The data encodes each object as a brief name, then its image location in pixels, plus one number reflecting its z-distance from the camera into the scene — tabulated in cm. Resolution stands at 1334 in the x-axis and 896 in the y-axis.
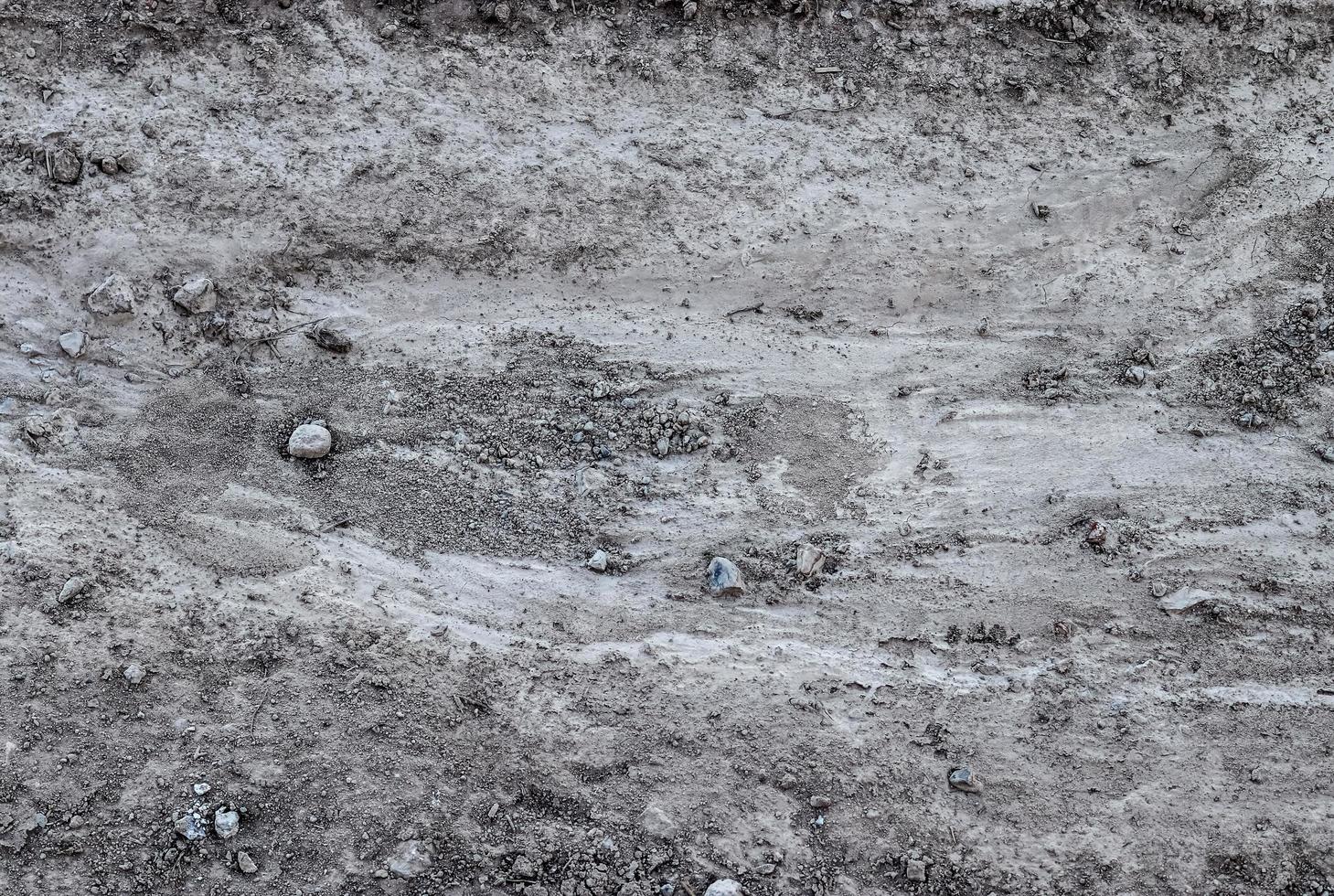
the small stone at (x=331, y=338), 1376
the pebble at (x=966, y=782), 1048
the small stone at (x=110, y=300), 1323
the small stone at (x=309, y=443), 1280
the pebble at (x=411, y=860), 961
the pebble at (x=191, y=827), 957
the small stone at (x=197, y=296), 1346
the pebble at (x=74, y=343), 1299
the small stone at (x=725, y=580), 1195
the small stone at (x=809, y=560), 1225
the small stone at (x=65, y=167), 1353
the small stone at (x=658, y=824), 1009
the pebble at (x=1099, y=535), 1258
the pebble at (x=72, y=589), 1090
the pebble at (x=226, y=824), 962
